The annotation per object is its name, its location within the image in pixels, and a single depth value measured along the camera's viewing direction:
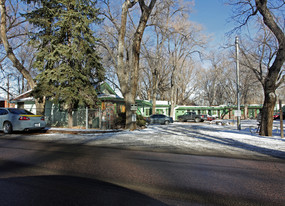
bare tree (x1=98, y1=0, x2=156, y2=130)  14.90
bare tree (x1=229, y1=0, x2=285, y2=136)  11.43
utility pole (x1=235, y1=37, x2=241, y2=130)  18.58
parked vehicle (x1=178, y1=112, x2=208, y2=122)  34.56
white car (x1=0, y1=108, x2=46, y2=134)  11.95
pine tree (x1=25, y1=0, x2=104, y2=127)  15.66
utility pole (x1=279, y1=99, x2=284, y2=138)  10.58
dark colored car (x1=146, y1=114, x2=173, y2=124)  26.77
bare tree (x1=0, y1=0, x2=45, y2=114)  17.36
